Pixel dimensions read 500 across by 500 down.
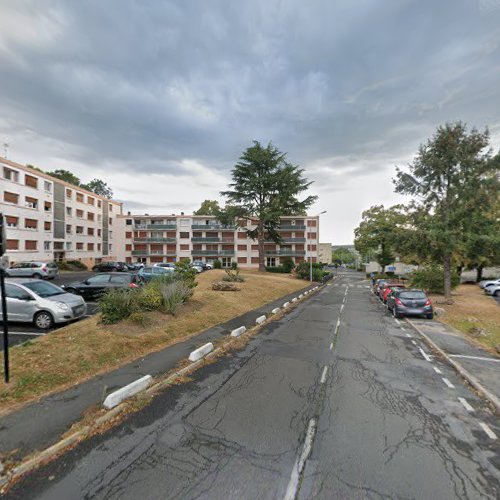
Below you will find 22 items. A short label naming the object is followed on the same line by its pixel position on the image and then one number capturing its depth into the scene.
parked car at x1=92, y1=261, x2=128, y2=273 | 35.06
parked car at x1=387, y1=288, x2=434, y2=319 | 12.78
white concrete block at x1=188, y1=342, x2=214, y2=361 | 6.75
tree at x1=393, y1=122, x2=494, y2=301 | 15.54
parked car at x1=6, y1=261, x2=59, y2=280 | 21.91
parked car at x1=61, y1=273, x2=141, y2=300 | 13.40
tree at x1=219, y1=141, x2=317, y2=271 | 30.33
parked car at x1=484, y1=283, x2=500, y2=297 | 22.88
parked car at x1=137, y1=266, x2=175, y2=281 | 20.14
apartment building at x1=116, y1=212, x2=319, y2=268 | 49.69
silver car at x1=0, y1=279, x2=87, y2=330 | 8.58
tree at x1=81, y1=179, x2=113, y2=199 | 66.31
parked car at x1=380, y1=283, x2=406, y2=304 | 18.33
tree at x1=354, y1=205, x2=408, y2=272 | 37.72
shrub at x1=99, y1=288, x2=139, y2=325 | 8.40
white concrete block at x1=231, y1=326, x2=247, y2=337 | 9.11
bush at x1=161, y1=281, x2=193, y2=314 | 10.05
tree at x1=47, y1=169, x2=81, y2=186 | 52.50
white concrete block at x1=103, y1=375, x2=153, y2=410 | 4.47
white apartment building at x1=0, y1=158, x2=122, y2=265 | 30.11
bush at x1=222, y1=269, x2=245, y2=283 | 20.77
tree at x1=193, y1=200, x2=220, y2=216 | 57.88
